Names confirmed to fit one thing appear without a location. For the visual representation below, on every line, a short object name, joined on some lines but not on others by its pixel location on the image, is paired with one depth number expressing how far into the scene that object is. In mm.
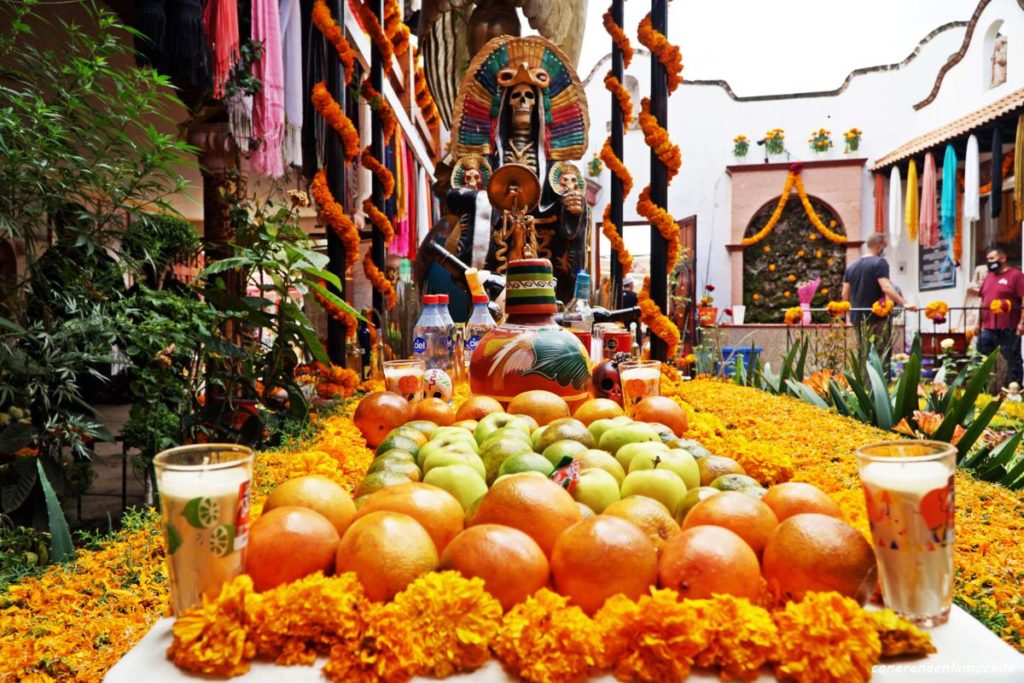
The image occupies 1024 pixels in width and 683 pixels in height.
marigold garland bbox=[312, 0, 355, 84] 3869
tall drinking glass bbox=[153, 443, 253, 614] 833
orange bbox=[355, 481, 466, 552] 1012
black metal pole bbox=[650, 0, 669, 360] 3896
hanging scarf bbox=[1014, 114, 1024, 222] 9312
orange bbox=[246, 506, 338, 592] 912
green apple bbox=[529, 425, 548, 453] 1515
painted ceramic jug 2080
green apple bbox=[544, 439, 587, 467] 1337
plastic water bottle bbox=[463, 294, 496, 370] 2788
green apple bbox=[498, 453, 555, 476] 1248
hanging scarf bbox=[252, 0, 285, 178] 3971
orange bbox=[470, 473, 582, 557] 977
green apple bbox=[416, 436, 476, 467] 1383
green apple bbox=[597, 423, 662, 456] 1430
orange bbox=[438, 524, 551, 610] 866
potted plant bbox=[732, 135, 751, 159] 15078
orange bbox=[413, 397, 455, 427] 1862
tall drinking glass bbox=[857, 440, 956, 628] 812
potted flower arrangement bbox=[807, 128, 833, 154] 14617
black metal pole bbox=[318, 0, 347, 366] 3875
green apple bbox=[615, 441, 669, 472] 1304
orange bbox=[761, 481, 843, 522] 1040
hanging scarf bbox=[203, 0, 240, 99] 3637
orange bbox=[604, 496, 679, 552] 991
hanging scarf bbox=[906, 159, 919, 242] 12250
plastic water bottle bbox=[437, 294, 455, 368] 2797
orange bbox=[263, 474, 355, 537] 1055
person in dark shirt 8266
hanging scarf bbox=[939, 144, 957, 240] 11305
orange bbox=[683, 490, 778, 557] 963
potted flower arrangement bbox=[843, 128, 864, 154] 14383
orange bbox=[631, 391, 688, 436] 1826
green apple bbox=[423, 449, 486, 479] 1294
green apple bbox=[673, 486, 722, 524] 1118
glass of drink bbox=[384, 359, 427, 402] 2186
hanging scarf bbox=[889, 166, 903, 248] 13070
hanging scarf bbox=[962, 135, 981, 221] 10492
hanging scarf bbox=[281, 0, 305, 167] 4320
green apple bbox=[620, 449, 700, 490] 1230
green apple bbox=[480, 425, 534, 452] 1421
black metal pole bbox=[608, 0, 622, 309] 4730
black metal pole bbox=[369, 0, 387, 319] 4470
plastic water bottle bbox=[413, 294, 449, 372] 2701
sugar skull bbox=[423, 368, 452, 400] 2244
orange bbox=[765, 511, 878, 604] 859
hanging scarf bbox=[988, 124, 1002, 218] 9688
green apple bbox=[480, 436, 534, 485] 1332
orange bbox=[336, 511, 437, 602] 877
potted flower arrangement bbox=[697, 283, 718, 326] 8891
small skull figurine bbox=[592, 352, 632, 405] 2260
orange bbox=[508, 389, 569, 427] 1820
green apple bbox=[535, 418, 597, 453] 1469
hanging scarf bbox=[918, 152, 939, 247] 11805
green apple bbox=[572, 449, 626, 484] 1268
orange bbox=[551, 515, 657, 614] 864
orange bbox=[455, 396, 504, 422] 1856
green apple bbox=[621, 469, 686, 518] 1168
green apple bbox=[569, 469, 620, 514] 1149
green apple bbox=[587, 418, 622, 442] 1508
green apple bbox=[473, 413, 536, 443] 1562
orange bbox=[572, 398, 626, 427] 1746
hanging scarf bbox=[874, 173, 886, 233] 13844
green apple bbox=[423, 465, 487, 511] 1195
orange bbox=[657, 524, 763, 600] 860
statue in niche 11211
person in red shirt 7906
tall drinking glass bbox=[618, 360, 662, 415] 2039
